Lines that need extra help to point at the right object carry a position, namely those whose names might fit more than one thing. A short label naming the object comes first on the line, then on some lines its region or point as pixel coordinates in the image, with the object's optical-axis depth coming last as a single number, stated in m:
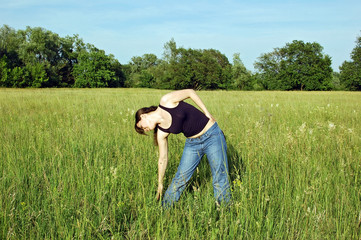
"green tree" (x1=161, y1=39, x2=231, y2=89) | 63.34
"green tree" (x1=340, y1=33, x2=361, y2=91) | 53.56
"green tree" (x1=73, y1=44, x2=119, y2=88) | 64.80
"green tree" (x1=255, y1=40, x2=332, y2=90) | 60.00
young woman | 3.10
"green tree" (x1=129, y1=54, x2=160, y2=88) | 72.81
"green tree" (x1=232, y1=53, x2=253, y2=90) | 65.19
